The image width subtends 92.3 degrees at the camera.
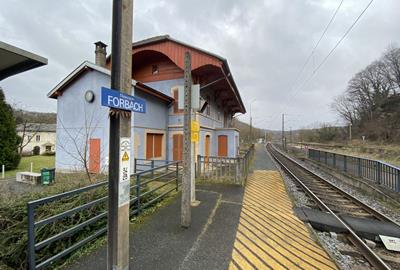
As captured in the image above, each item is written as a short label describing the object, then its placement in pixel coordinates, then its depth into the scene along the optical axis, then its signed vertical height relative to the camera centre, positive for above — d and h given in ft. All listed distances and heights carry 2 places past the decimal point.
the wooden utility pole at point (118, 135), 7.50 +0.17
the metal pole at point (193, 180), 18.84 -4.02
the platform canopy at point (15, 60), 9.07 +4.21
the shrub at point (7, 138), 48.26 +0.15
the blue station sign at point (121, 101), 6.78 +1.50
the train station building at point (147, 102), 35.04 +7.24
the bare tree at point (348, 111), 181.73 +29.45
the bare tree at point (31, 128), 97.66 +6.34
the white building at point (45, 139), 119.55 -0.10
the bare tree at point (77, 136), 35.22 +0.59
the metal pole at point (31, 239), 7.93 -4.23
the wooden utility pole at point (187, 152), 14.08 -0.92
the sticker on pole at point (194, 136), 17.54 +0.29
